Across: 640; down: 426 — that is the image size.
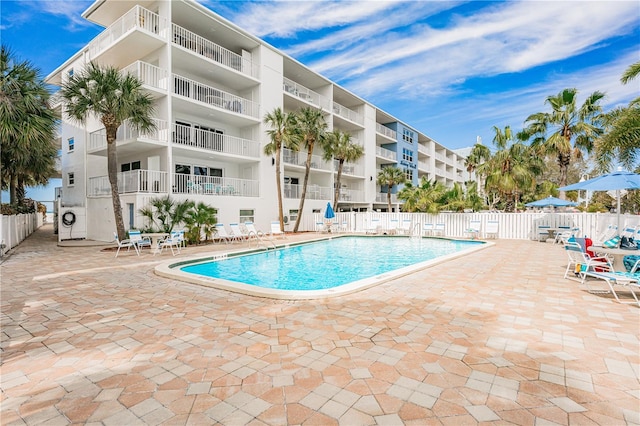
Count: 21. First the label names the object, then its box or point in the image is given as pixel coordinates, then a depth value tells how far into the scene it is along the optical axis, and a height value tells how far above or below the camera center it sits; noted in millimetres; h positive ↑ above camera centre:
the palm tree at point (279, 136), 19469 +4353
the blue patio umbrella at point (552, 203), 16391 +282
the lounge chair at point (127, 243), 11209 -1401
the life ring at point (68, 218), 16750 -687
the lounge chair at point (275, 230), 17811 -1344
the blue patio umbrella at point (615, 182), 7777 +673
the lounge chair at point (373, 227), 20891 -1344
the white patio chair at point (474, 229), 17422 -1186
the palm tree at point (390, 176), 32281 +3204
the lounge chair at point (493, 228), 16922 -1088
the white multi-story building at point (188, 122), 15672 +5137
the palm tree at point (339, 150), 22694 +4420
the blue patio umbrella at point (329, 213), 21344 -421
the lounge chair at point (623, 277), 5178 -1158
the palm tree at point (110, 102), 12578 +4201
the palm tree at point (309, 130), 20688 +5110
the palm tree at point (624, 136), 10281 +2472
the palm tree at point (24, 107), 11695 +3793
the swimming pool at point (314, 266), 6441 -1939
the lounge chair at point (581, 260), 6396 -1122
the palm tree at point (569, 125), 17297 +4739
